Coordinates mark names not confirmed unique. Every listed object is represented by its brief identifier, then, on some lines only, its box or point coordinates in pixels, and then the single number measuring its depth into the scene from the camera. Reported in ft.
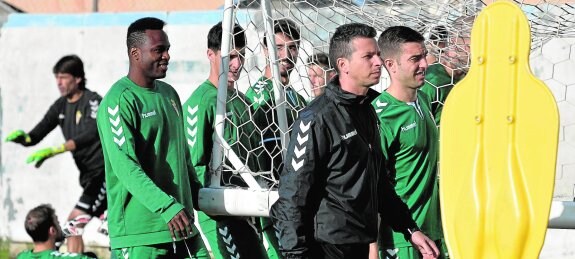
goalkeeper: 67.41
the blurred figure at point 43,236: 46.19
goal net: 46.47
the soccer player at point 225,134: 45.47
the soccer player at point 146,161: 39.24
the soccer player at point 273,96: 50.29
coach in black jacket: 32.55
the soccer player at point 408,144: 41.81
